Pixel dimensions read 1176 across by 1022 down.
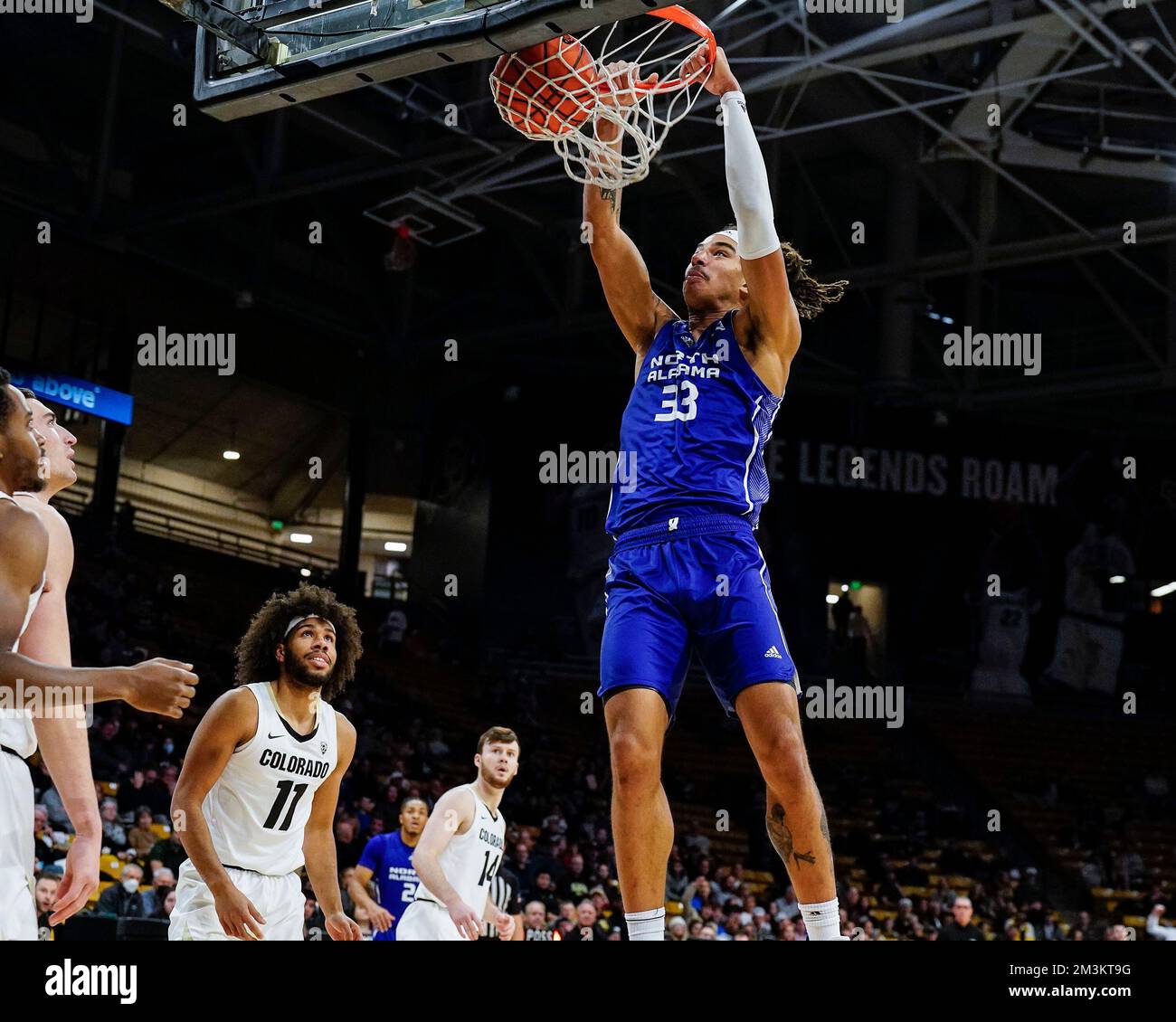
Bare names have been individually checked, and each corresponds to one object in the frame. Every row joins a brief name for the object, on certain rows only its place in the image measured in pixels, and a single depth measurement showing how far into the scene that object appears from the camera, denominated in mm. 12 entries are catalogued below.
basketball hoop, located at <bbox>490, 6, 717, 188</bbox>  4516
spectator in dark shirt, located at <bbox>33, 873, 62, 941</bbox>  8500
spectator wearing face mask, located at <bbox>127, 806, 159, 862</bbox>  11570
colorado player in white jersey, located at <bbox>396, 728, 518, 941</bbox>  6863
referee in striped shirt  8703
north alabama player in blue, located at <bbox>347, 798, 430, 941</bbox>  8133
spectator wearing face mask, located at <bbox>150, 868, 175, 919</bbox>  9680
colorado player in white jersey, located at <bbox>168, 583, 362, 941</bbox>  4656
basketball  4523
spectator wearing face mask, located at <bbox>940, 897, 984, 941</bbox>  13602
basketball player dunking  3697
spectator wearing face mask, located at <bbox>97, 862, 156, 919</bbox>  9484
